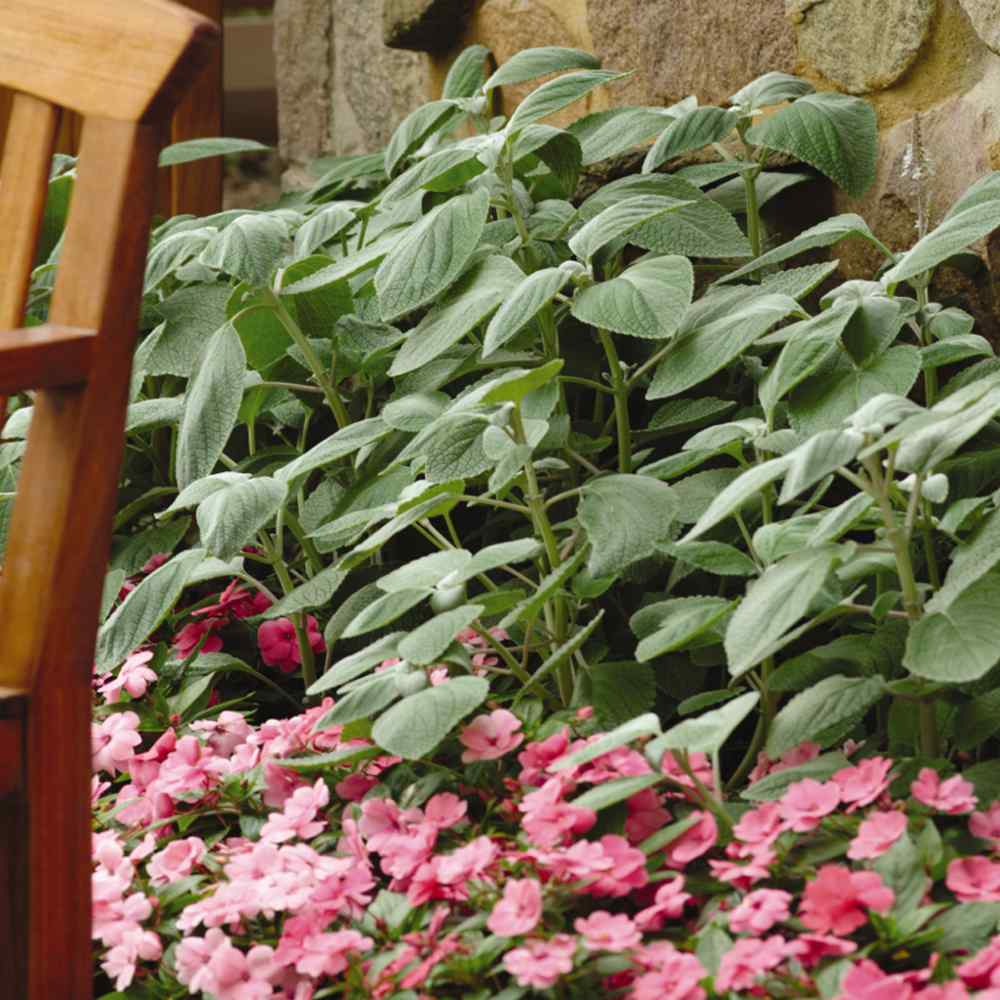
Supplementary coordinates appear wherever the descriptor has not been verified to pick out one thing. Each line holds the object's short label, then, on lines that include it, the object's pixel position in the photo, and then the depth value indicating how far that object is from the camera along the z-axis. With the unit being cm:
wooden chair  278
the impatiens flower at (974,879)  283
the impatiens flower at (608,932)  282
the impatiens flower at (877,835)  286
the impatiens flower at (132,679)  340
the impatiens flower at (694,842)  292
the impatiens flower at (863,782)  291
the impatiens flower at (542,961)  280
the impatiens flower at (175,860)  307
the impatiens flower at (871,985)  274
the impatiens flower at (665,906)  286
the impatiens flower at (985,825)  291
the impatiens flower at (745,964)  278
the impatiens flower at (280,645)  352
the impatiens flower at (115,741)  328
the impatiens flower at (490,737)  308
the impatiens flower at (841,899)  282
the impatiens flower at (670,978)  278
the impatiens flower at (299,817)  305
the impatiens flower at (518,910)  284
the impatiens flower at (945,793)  290
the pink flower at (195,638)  355
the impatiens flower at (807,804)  290
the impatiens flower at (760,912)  282
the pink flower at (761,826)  289
